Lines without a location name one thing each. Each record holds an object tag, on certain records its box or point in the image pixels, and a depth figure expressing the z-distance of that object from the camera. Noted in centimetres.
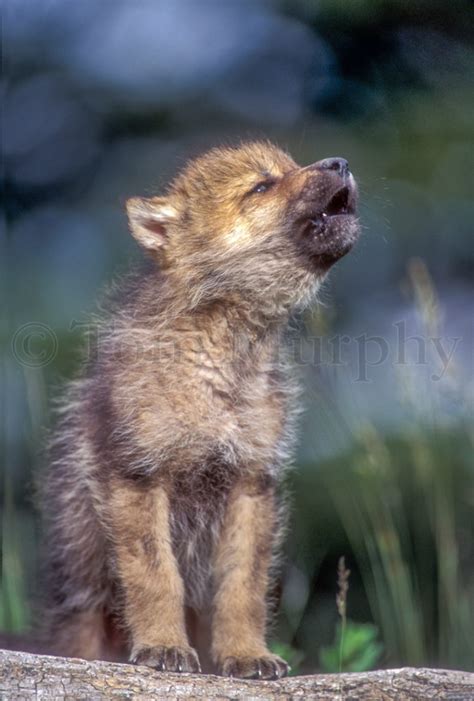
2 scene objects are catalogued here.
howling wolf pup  1117
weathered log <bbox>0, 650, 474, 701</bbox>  907
